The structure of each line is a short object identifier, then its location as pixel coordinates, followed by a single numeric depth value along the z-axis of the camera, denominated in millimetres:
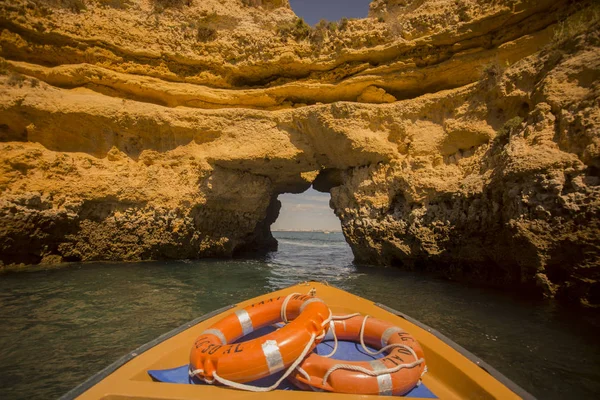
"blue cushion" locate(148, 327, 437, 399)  2286
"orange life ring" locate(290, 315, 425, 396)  2109
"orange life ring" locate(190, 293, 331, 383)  2098
